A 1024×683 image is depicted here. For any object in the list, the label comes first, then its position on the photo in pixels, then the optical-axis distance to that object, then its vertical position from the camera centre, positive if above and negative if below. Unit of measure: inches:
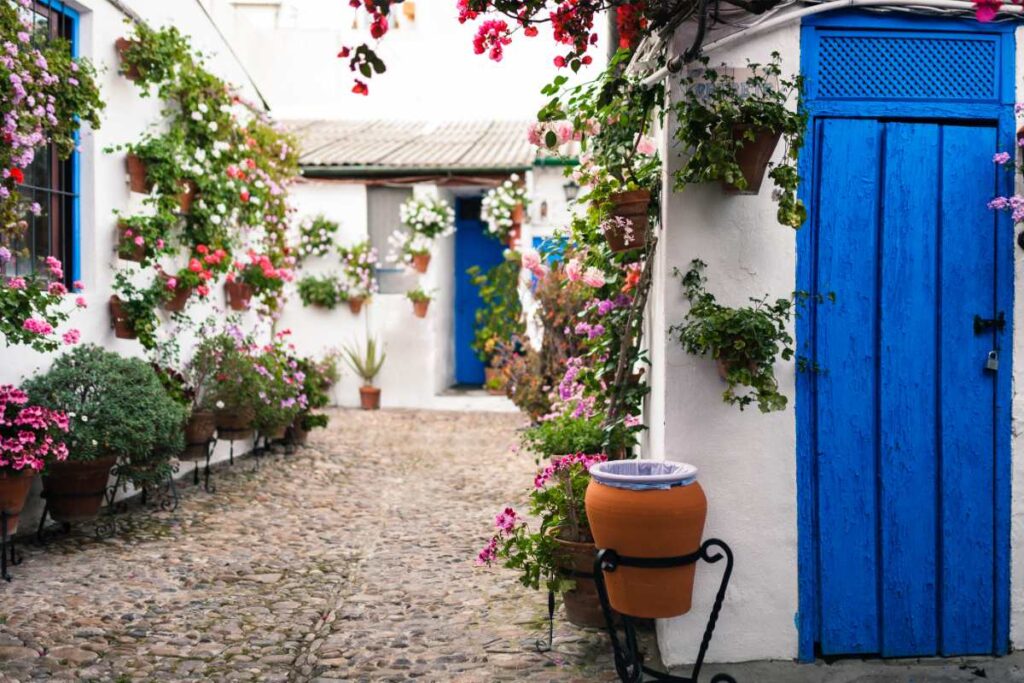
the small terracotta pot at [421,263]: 520.1 +28.9
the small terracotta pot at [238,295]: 354.0 +7.7
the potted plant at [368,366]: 521.3 -28.4
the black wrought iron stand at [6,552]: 200.7 -52.4
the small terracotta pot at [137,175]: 288.2 +43.3
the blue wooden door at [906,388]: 150.4 -11.9
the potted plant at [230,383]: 314.8 -23.0
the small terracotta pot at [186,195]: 306.2 +39.6
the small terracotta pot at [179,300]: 304.7 +5.0
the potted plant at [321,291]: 520.7 +13.3
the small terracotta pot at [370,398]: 520.1 -45.9
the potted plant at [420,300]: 520.1 +8.3
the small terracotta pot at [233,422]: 320.8 -36.6
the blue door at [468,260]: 576.1 +33.6
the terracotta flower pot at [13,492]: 203.5 -38.6
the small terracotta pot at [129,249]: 280.5 +19.8
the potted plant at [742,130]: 136.9 +27.2
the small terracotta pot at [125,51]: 281.7 +79.2
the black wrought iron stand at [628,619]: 132.3 -40.5
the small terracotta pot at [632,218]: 153.9 +15.9
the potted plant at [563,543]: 163.8 -40.2
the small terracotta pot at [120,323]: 277.3 -2.2
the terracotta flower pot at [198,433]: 294.2 -37.1
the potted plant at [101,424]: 227.8 -27.2
